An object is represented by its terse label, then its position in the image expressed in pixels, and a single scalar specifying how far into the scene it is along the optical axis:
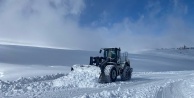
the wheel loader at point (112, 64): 9.09
